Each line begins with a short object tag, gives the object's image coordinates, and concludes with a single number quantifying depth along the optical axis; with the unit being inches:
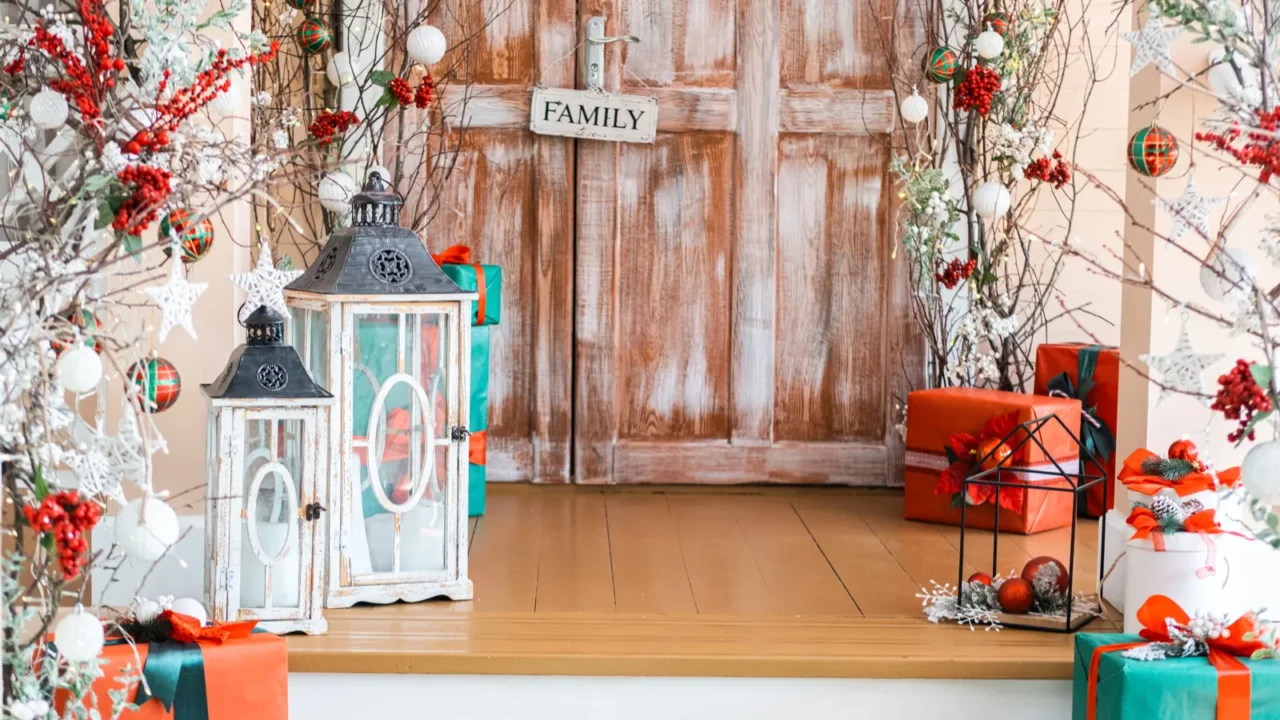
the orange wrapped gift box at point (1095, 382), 135.3
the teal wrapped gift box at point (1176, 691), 75.4
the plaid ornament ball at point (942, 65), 132.0
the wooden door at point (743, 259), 148.3
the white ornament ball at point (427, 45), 121.9
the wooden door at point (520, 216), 147.3
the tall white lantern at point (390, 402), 95.9
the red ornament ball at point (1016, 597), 96.3
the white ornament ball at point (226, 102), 82.1
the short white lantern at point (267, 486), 88.4
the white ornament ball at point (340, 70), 131.4
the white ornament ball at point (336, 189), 118.7
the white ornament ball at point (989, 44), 129.2
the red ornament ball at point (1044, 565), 98.3
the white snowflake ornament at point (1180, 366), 61.6
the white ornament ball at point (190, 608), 77.9
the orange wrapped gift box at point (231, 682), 72.8
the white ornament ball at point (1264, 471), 57.4
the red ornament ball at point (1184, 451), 90.9
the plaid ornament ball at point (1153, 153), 94.0
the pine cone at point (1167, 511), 87.1
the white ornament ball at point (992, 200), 128.3
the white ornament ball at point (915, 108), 136.8
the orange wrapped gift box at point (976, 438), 125.7
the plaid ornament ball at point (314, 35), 124.3
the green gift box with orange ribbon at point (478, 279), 127.6
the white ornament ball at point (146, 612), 76.4
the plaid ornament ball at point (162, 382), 89.9
